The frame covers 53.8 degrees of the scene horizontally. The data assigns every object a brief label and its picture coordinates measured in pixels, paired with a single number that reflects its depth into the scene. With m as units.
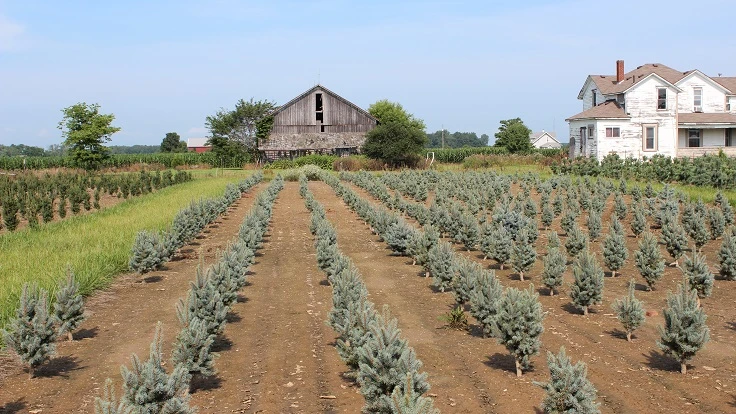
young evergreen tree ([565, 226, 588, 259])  18.67
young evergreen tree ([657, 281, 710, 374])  9.71
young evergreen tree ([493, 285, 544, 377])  9.76
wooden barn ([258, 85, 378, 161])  73.56
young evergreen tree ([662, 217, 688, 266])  17.61
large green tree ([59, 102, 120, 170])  62.72
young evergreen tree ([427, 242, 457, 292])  15.11
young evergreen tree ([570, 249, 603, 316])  13.11
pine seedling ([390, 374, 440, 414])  6.00
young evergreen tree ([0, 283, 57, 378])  9.85
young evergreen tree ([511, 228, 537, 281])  16.34
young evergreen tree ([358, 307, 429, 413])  7.82
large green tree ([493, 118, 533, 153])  110.56
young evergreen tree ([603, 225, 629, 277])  16.53
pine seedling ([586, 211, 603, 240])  21.94
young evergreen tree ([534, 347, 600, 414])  7.62
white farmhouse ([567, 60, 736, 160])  52.97
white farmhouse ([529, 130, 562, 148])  159.94
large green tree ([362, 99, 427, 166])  62.88
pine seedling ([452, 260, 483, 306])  12.83
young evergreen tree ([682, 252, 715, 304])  13.98
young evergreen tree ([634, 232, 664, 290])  15.13
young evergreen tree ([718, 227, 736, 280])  15.74
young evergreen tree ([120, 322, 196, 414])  7.21
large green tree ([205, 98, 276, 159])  74.94
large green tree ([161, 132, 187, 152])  142.12
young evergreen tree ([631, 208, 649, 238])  22.47
